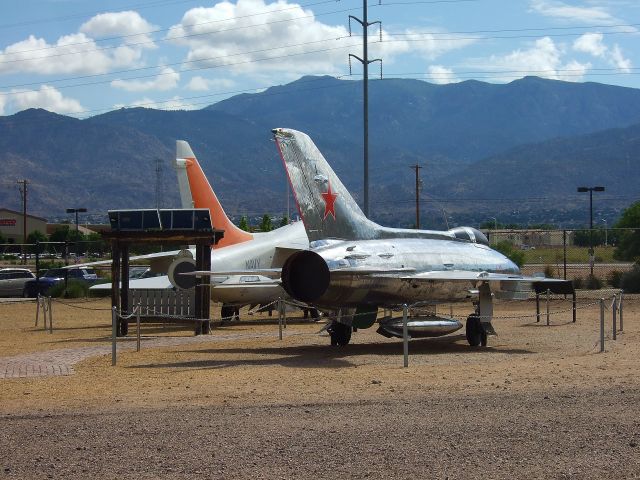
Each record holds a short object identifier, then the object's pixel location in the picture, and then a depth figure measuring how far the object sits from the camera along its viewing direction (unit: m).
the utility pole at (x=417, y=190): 60.47
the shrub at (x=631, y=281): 41.03
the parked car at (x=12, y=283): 49.84
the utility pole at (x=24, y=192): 95.87
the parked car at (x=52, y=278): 49.59
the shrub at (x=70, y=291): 47.47
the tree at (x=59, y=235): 109.45
